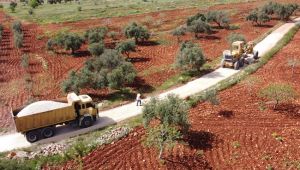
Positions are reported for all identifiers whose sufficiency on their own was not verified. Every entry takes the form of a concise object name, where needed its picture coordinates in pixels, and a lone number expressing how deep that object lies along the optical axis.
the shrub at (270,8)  73.08
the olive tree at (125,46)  47.76
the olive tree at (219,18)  65.31
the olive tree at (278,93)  31.19
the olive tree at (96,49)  48.28
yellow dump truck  26.16
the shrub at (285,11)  69.69
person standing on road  32.23
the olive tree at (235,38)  49.22
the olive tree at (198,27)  59.69
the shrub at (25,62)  45.58
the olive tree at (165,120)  24.36
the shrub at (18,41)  56.49
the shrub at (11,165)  19.44
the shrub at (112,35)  60.44
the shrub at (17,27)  67.48
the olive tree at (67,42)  51.41
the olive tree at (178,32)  57.98
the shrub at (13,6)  103.47
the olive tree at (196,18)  66.62
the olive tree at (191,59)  40.12
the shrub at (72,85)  34.56
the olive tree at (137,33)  56.97
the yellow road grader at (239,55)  41.97
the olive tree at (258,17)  66.81
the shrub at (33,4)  108.56
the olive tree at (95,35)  55.59
